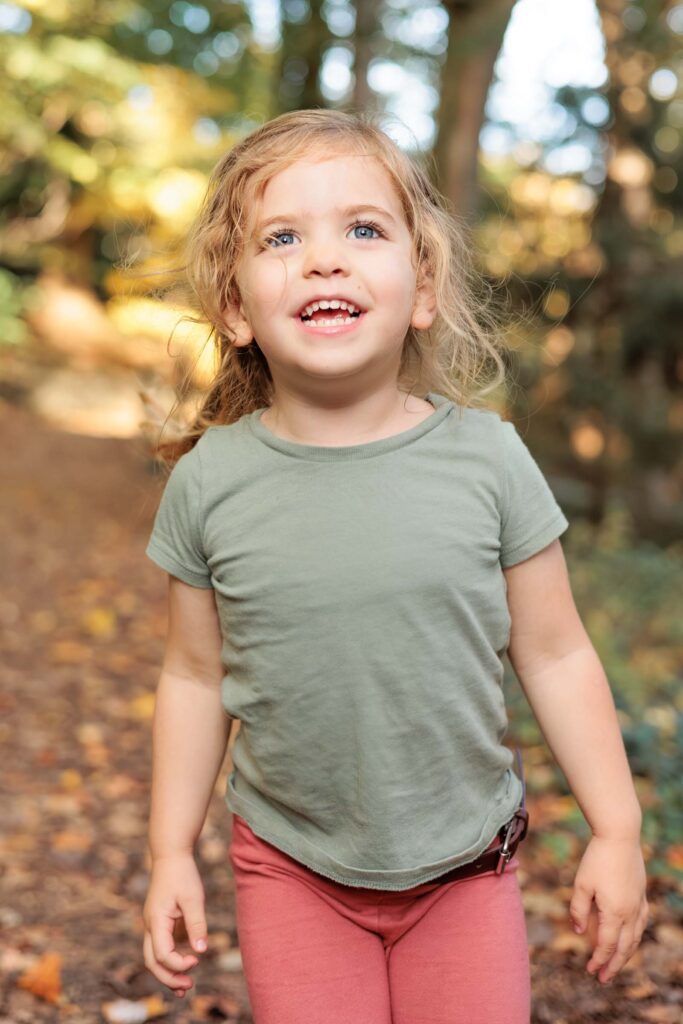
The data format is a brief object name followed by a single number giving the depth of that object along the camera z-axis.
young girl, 1.88
